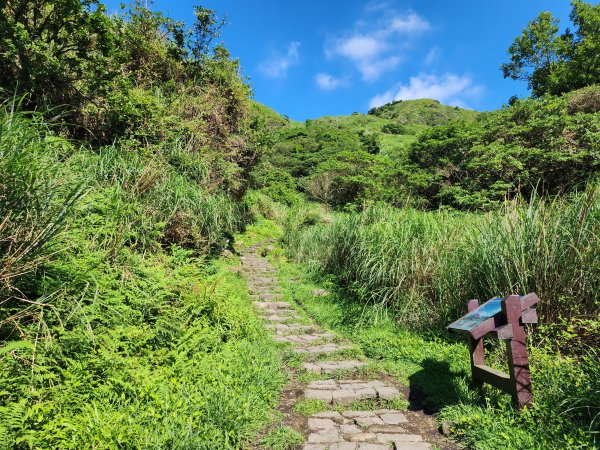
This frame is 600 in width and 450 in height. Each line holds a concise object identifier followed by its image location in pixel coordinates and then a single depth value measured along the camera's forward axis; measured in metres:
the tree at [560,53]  18.30
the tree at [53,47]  5.03
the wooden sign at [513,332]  2.88
